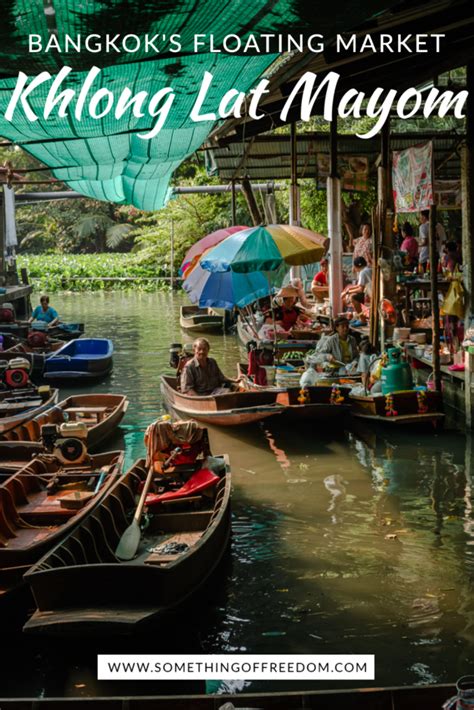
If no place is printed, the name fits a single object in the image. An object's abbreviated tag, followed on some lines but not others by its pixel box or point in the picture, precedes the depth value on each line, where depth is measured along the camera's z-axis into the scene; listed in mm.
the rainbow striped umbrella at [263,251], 13344
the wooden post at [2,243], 28688
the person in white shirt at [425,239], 17359
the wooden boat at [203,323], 25406
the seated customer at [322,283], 20484
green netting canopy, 4148
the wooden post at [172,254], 38562
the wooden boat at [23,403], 11805
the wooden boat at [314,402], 12047
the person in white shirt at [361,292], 17016
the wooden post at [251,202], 21203
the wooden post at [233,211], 25675
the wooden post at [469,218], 12039
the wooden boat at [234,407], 12008
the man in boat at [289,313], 17172
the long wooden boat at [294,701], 4219
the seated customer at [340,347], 13531
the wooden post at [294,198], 18833
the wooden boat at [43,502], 6672
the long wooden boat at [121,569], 6020
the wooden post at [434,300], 12008
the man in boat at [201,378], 12734
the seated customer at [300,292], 19741
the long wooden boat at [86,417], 11086
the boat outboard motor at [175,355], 15047
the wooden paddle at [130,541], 7332
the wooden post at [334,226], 16672
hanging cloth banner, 14102
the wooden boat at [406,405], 11977
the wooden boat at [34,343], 18641
